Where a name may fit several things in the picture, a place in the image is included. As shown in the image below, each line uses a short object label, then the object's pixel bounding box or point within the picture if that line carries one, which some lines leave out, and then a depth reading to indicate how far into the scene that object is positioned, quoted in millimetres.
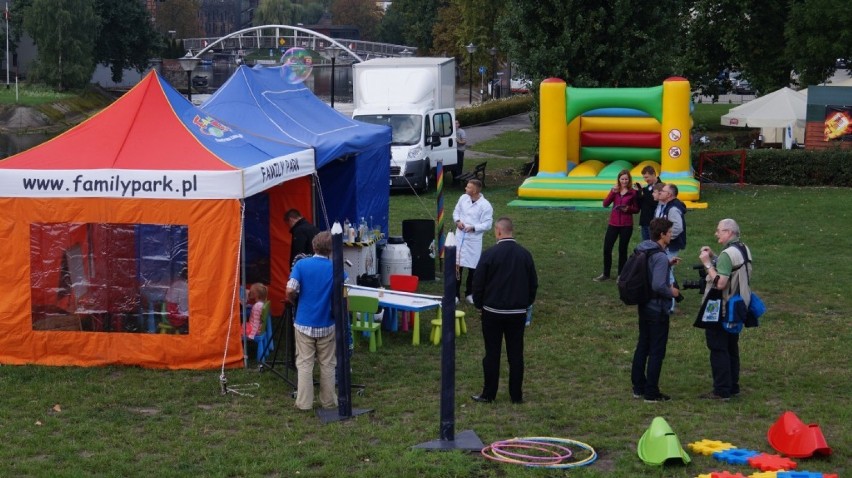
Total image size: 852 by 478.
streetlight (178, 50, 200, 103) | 21981
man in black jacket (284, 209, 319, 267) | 11180
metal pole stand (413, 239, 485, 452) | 8016
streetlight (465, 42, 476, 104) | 48028
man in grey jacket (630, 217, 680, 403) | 8969
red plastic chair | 13430
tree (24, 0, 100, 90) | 60594
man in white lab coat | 13086
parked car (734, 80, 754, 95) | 64012
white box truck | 24344
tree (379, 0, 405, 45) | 103062
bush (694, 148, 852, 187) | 25844
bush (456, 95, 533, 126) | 46719
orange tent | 10398
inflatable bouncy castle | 23156
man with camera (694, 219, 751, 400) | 8930
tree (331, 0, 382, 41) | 117938
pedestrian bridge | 65062
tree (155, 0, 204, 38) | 91125
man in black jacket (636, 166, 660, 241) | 13758
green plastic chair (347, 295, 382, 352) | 11172
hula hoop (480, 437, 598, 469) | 7566
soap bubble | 14938
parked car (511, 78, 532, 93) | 69706
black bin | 15062
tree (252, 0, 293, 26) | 114375
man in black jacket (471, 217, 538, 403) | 8820
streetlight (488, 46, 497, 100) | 53781
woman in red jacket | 13867
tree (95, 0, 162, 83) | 68125
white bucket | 14383
